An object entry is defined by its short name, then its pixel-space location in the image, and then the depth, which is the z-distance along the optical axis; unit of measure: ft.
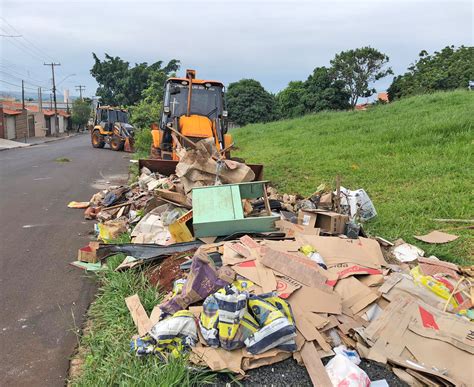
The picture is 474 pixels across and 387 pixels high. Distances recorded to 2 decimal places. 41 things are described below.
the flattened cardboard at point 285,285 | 10.93
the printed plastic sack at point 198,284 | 10.20
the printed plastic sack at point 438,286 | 11.40
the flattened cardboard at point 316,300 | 10.62
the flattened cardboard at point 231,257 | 12.40
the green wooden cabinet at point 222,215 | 14.89
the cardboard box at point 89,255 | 15.66
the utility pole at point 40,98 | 154.95
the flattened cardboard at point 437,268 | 12.82
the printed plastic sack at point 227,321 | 8.77
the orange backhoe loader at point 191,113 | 27.50
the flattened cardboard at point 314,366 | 8.45
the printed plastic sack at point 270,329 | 8.75
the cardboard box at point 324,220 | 16.66
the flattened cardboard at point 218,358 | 8.57
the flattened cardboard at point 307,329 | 9.53
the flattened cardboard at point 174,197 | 18.29
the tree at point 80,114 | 188.85
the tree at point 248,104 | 120.78
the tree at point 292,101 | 117.39
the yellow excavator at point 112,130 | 68.54
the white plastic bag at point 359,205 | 19.17
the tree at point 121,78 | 128.16
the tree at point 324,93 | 110.42
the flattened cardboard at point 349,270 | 12.42
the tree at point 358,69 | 116.06
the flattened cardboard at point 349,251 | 13.29
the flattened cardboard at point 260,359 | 8.77
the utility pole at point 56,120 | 160.95
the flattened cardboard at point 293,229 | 15.66
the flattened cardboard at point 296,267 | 11.50
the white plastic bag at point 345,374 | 8.34
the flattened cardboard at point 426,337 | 9.20
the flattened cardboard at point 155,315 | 10.29
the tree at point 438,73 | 100.32
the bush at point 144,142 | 55.01
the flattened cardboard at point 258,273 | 11.26
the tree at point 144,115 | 72.74
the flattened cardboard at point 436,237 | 16.01
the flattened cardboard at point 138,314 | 10.18
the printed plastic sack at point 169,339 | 8.98
